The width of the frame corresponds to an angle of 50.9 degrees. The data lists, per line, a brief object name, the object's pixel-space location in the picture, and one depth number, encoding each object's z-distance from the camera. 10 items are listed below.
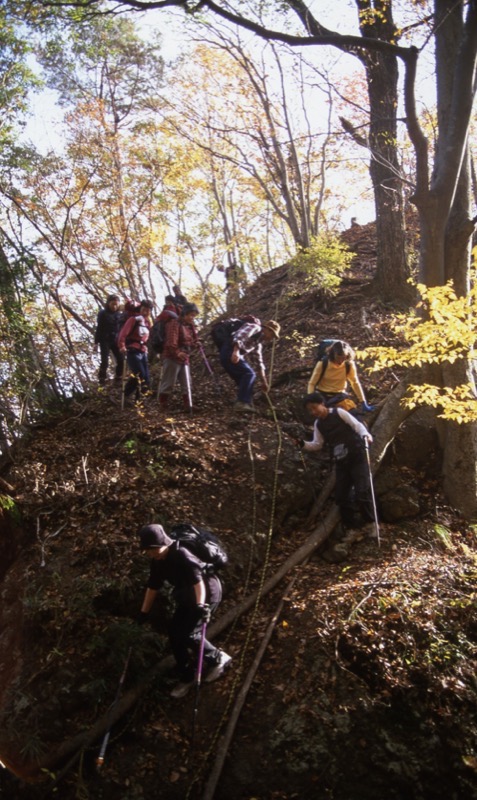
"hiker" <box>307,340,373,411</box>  7.28
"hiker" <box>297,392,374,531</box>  6.73
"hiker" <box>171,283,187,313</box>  10.53
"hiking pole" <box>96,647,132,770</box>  4.19
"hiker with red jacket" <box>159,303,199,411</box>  8.84
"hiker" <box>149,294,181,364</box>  9.02
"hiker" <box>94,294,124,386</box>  10.56
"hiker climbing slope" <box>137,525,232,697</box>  4.76
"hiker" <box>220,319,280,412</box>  8.65
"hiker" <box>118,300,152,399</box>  9.47
